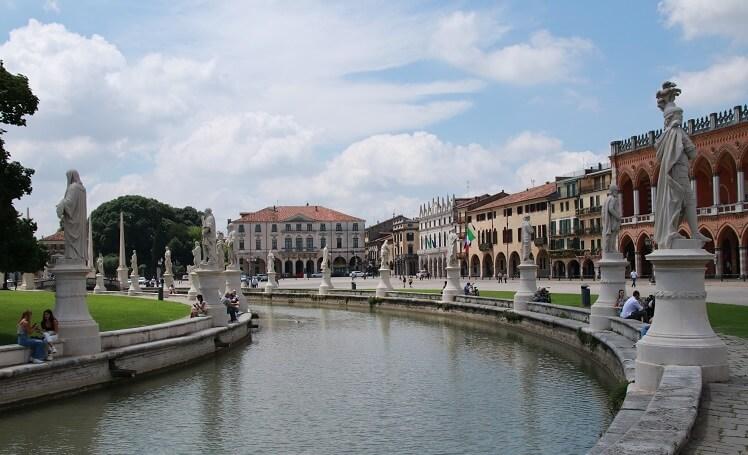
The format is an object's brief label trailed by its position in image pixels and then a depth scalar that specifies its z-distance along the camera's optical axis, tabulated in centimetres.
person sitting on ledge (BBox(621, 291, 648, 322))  1944
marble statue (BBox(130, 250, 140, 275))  6242
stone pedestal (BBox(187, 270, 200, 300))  4390
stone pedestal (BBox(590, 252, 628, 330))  2092
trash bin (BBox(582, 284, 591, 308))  2948
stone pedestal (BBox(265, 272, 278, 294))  6296
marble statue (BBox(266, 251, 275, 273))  6397
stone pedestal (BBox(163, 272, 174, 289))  5900
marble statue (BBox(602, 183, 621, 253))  2061
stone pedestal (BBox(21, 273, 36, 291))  6119
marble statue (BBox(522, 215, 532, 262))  3111
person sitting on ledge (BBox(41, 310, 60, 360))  1636
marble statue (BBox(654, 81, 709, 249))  1149
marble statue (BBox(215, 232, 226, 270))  3422
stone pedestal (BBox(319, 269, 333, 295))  5671
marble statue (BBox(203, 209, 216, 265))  2750
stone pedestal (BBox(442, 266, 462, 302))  3994
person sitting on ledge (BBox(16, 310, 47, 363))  1592
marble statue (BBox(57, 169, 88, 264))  1775
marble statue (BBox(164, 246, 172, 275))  5962
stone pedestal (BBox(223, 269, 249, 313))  3766
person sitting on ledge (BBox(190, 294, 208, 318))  2622
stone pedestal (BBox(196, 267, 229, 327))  2644
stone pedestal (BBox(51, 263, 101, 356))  1717
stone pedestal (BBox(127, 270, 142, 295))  5675
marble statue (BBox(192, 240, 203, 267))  4362
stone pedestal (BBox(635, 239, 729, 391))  1101
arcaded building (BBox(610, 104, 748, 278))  6116
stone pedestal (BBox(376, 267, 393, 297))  4825
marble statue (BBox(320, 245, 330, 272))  5822
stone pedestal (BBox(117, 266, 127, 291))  6775
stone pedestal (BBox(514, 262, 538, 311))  3075
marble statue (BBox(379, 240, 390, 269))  5041
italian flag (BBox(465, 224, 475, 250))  7459
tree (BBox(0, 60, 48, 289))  2256
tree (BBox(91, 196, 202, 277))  11575
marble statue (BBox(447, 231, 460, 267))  4017
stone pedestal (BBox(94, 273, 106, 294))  6061
